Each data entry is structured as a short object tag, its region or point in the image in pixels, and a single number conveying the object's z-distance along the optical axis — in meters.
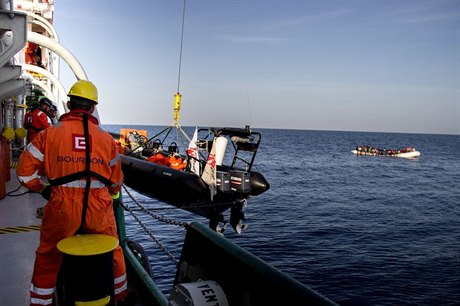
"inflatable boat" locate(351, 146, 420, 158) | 61.99
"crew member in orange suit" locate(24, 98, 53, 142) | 6.80
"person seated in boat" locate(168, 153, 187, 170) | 12.80
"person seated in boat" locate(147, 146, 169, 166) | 13.12
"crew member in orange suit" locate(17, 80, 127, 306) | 2.48
